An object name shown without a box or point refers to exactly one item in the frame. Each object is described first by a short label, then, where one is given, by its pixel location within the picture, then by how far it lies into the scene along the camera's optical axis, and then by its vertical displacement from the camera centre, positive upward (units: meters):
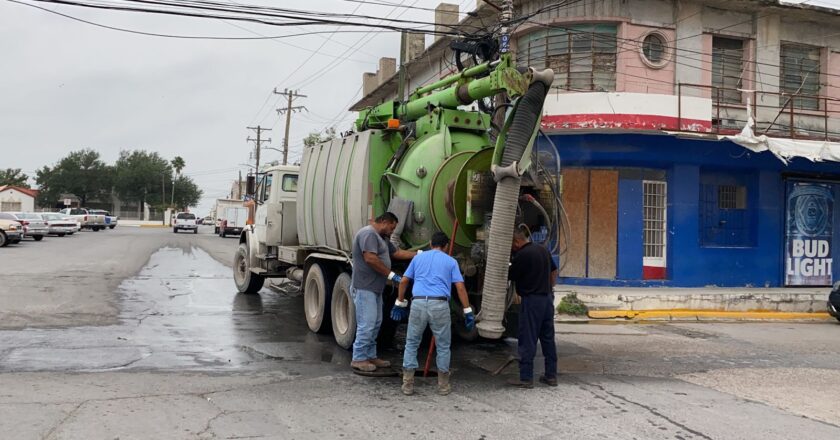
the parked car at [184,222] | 52.69 +0.00
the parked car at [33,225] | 29.66 -0.27
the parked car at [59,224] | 35.00 -0.23
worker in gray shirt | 6.83 -0.61
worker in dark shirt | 6.56 -0.81
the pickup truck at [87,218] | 47.63 +0.18
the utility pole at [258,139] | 64.52 +8.56
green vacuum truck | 6.72 +0.48
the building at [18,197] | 77.94 +2.70
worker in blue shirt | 6.15 -0.78
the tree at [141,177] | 87.88 +6.15
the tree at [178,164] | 99.62 +9.09
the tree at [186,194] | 98.66 +4.50
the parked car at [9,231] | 25.80 -0.49
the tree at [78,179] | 85.25 +5.58
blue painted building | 15.54 +0.48
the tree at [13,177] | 105.69 +6.95
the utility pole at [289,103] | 48.67 +9.30
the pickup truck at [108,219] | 51.30 +0.14
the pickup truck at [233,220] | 43.94 +0.20
